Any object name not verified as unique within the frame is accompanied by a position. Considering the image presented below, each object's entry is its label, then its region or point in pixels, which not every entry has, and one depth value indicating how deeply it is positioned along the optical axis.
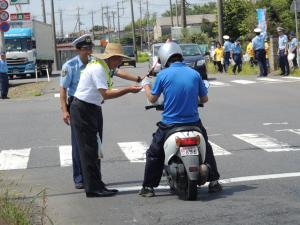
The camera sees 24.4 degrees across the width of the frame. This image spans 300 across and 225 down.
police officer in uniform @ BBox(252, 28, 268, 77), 27.53
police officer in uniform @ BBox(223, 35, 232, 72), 34.84
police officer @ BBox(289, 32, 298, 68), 28.13
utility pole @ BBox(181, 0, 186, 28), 54.06
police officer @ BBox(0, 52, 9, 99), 25.22
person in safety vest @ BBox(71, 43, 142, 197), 7.89
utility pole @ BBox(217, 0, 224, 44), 39.15
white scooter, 7.45
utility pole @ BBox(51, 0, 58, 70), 63.89
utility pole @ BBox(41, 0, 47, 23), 73.25
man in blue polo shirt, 7.60
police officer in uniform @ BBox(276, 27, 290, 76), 26.73
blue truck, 44.72
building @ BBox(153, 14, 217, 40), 140.25
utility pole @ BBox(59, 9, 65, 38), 137.85
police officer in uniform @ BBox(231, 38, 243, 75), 32.88
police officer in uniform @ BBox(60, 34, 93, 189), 8.30
